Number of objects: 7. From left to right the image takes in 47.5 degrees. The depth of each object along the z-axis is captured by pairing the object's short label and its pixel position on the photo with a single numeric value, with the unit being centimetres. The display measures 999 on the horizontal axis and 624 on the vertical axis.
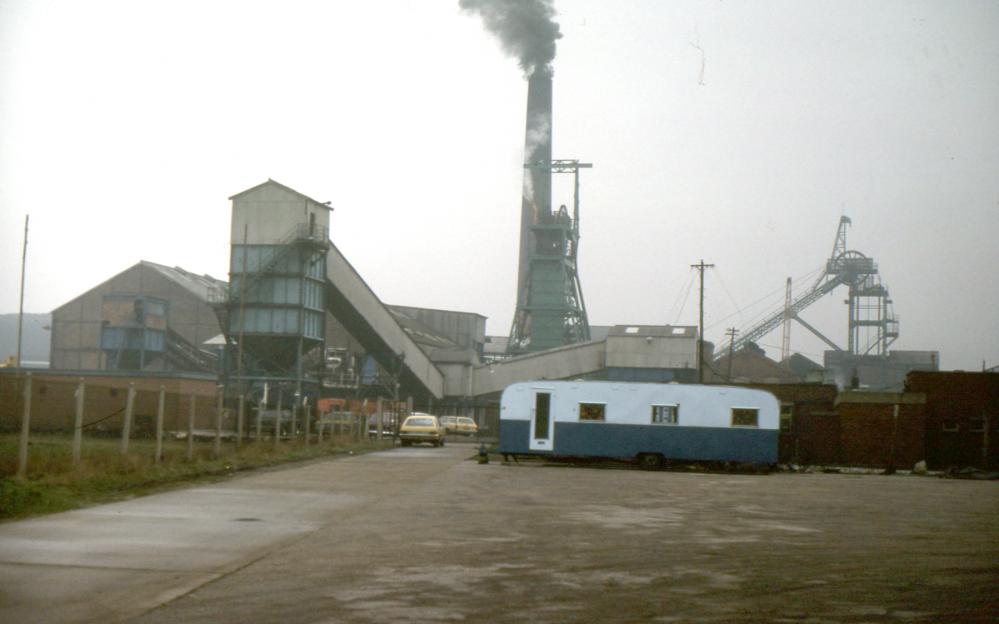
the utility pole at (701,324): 5470
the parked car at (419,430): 4903
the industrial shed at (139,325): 7694
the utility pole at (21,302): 5309
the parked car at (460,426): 6956
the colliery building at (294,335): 6022
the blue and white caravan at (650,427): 3588
